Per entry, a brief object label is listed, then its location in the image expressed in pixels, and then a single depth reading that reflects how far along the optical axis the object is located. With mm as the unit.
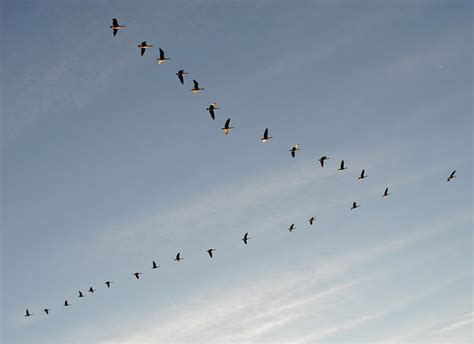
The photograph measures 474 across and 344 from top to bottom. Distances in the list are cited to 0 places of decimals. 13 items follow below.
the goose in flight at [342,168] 87500
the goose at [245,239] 92625
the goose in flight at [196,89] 75688
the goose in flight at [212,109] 74719
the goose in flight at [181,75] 71125
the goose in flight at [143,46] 72819
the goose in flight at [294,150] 82812
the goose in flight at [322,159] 84619
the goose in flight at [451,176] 95062
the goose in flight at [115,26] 71319
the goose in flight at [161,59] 74188
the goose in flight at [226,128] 75856
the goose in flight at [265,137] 81288
